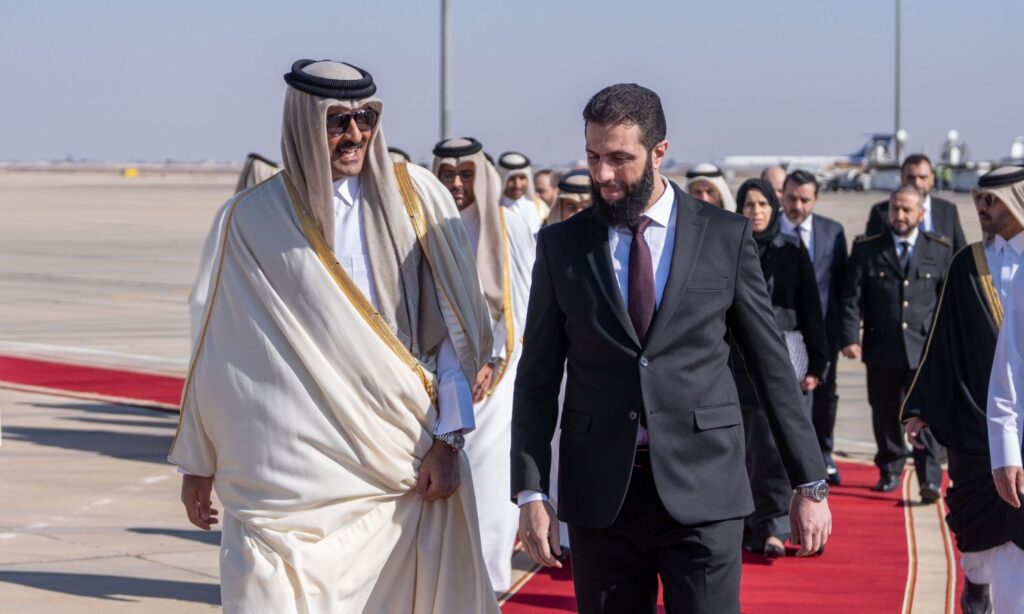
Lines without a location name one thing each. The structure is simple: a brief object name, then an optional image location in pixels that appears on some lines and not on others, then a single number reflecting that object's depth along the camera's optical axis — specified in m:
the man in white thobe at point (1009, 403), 5.05
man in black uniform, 9.91
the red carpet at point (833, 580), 6.96
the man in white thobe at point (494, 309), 7.14
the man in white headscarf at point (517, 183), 11.75
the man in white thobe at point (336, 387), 4.26
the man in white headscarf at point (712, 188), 8.99
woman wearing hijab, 8.19
